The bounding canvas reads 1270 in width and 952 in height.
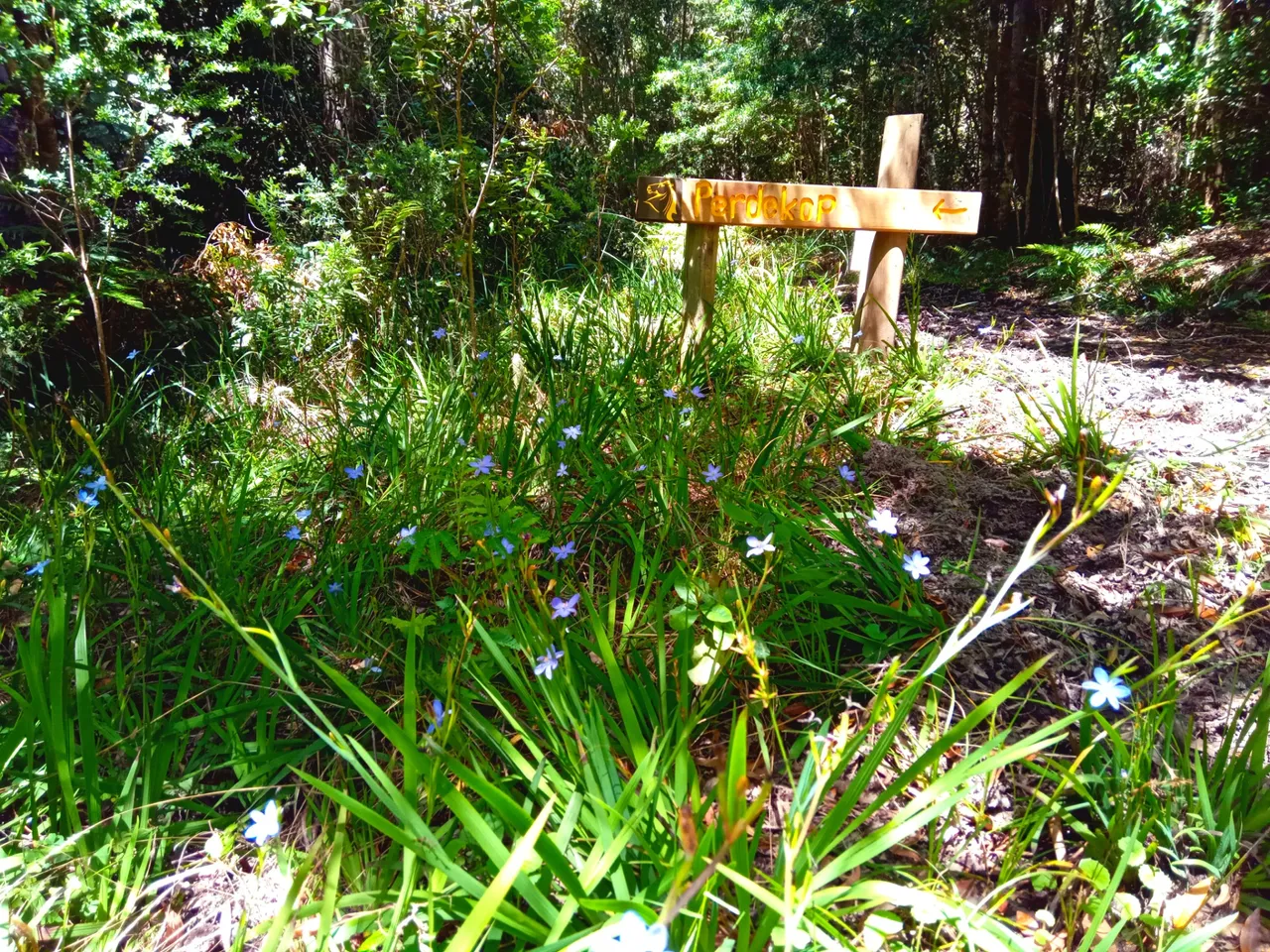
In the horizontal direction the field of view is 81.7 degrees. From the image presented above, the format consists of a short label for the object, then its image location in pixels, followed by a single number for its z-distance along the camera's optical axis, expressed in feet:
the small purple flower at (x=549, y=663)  3.79
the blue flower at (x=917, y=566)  4.45
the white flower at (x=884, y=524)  4.67
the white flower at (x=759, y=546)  4.09
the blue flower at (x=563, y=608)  4.37
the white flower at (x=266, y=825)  3.03
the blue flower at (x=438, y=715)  3.58
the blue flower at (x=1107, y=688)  3.26
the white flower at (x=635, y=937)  1.92
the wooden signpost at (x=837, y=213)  9.58
